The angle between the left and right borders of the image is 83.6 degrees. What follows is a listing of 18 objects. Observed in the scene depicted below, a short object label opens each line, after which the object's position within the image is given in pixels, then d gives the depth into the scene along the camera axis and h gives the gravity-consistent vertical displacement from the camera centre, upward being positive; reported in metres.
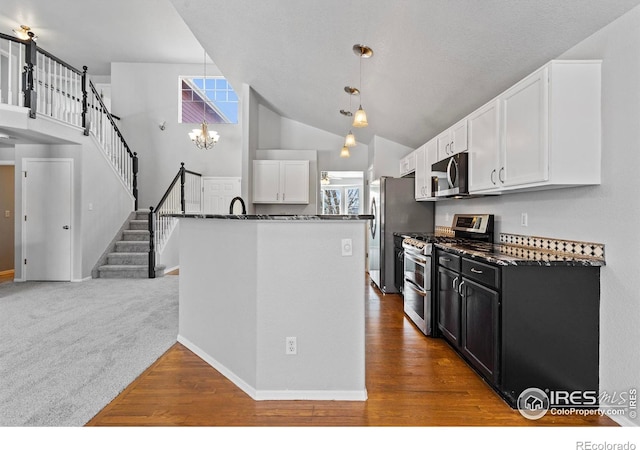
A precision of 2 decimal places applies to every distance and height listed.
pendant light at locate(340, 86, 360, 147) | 4.83 +1.86
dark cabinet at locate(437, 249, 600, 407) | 2.29 -0.67
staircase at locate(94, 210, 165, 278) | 6.62 -0.67
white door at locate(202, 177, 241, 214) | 8.70 +0.71
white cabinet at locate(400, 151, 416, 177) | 5.41 +0.94
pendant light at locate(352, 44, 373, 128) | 3.60 +1.83
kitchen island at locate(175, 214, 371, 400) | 2.41 -0.59
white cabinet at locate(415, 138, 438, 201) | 4.52 +0.76
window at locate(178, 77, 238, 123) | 8.77 +2.97
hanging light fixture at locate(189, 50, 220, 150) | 7.25 +1.74
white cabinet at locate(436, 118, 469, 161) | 3.59 +0.90
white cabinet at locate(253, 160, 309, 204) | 7.05 +0.80
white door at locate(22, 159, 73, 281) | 6.31 -0.03
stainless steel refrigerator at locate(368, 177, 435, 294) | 5.52 +0.10
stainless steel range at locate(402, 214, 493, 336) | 3.63 -0.46
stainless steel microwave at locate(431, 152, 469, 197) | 3.52 +0.51
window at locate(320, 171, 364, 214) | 8.02 +0.72
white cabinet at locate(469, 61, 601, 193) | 2.25 +0.65
